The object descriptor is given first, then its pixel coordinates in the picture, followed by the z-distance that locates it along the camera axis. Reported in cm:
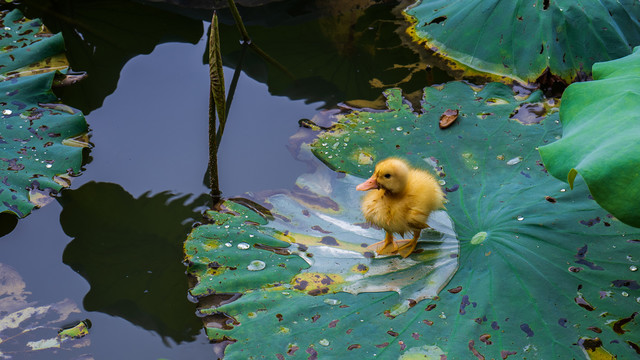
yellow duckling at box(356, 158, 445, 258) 215
